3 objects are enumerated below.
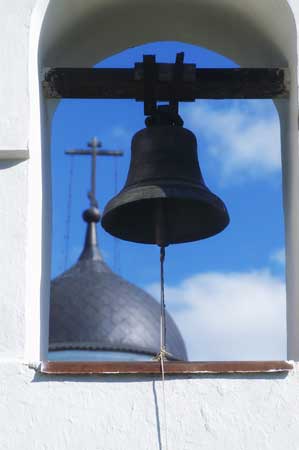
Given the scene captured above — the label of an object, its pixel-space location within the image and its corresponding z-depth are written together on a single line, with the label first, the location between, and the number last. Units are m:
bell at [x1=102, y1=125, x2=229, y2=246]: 7.52
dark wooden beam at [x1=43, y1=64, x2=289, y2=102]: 7.71
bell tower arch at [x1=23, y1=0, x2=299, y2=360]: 6.89
